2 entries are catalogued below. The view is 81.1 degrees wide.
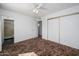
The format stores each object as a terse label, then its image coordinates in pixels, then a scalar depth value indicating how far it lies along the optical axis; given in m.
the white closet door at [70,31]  1.76
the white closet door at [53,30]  2.41
